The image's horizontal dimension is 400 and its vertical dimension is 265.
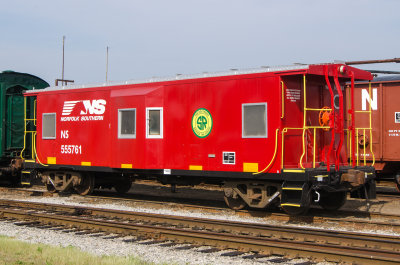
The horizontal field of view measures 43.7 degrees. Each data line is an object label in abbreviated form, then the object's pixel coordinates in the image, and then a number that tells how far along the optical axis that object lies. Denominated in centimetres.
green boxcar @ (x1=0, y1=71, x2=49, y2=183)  1792
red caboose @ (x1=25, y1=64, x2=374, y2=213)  1109
